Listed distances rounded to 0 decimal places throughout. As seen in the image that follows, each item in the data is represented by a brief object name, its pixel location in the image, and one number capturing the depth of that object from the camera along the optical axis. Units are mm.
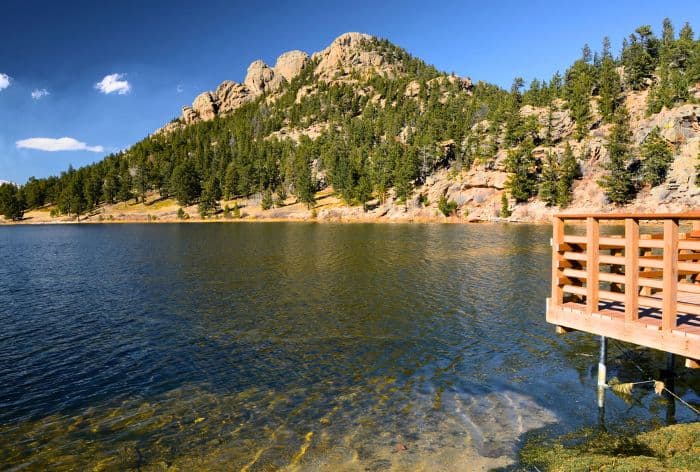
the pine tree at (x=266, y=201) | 172875
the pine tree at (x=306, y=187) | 161250
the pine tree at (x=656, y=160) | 113062
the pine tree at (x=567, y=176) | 122756
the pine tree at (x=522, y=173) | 129875
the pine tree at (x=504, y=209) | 128875
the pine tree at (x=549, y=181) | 126062
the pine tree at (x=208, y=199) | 176250
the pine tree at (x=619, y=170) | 116688
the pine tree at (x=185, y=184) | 187750
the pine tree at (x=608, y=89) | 142000
